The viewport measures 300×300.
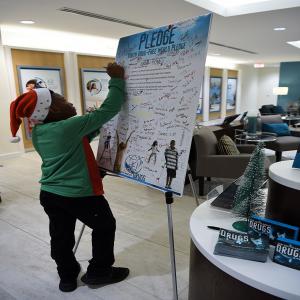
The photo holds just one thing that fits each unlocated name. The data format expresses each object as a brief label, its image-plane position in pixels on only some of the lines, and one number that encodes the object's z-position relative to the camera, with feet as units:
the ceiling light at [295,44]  23.21
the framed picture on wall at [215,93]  36.17
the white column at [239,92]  42.63
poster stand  4.83
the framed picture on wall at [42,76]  18.44
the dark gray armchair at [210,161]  10.55
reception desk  2.73
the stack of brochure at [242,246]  3.10
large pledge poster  4.54
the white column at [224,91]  38.52
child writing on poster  5.11
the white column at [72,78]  20.66
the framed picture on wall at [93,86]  22.00
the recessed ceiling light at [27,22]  15.26
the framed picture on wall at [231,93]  40.27
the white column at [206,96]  34.78
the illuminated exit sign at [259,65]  40.83
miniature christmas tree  3.75
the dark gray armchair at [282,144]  15.51
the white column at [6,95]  17.37
